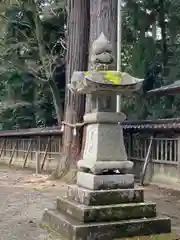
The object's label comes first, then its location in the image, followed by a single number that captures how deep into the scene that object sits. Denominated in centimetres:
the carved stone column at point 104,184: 375
